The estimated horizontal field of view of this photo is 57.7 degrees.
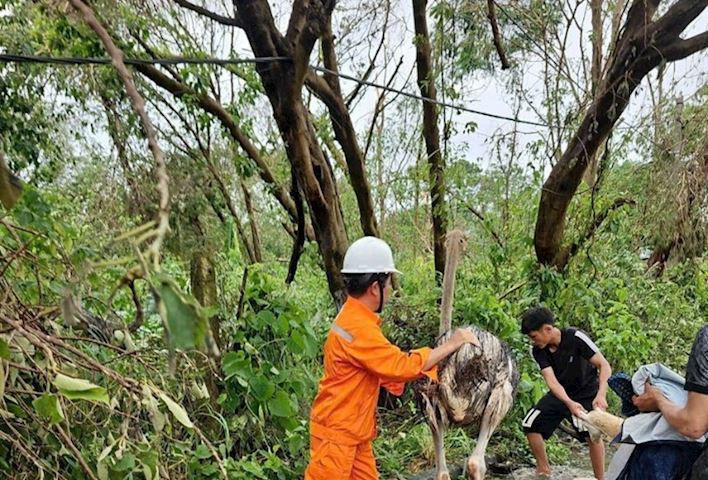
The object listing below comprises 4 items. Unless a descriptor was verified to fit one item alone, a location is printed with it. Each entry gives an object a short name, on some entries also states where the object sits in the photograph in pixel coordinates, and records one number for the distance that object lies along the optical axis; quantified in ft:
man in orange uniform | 8.77
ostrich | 8.22
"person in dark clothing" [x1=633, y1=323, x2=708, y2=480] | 7.75
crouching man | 13.56
